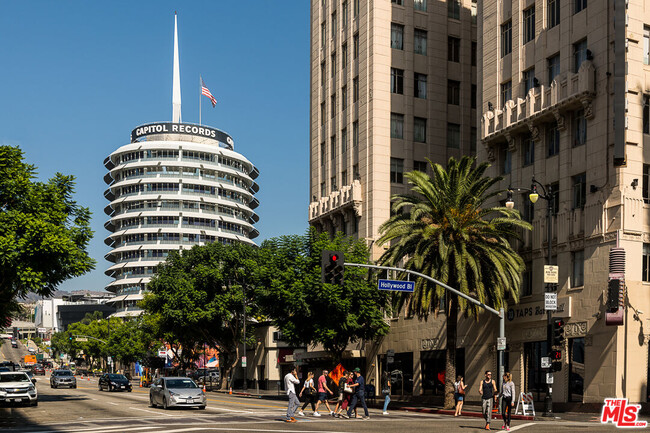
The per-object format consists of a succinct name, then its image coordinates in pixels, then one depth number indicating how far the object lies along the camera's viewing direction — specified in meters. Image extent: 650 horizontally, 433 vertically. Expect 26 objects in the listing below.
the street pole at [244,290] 68.79
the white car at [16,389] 40.03
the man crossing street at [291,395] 31.08
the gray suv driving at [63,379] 71.75
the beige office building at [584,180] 38.53
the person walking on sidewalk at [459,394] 36.28
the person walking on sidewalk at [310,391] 36.84
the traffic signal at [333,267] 30.27
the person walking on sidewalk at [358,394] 33.66
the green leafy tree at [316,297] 53.19
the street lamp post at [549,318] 35.97
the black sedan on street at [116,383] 66.56
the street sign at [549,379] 35.94
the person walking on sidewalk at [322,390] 35.31
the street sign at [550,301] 36.56
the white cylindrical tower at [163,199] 162.75
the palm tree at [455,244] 42.00
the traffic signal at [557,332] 35.19
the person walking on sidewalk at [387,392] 38.66
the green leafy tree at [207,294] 72.12
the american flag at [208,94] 130.12
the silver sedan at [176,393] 36.84
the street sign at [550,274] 36.38
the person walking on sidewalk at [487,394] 27.88
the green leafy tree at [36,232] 45.25
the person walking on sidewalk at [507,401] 27.53
